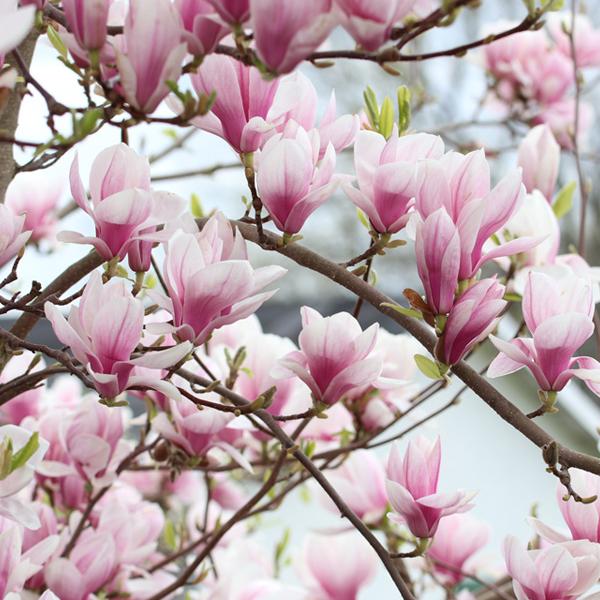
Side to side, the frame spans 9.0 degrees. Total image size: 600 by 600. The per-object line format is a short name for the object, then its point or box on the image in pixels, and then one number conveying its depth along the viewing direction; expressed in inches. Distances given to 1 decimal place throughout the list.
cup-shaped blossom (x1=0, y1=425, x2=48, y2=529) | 109.0
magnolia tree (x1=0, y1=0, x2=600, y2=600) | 105.0
